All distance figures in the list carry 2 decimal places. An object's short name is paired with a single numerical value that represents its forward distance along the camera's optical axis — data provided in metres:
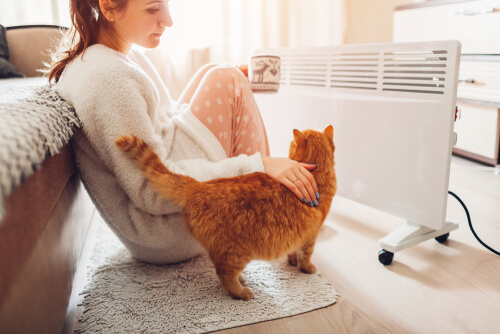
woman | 0.77
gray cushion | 1.56
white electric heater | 1.01
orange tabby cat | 0.79
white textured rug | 0.84
